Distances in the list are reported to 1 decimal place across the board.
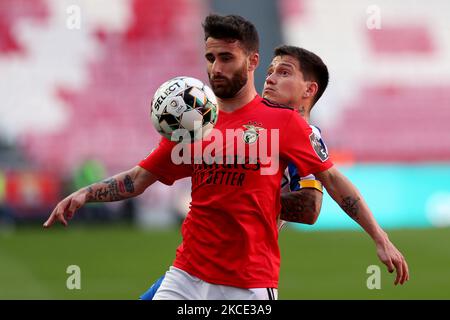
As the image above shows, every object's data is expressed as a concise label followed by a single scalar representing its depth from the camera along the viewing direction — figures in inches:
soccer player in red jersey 389.4
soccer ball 380.2
